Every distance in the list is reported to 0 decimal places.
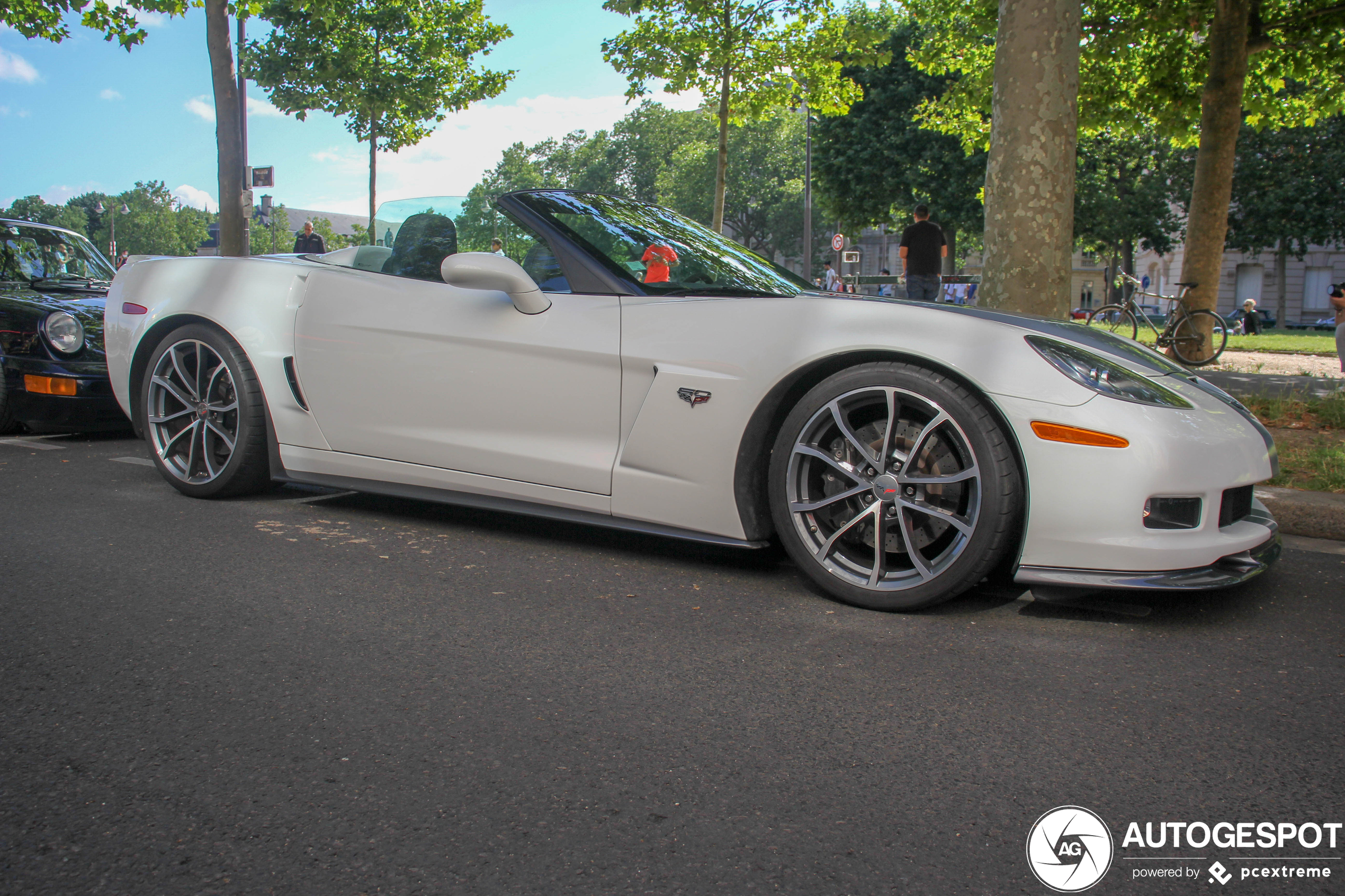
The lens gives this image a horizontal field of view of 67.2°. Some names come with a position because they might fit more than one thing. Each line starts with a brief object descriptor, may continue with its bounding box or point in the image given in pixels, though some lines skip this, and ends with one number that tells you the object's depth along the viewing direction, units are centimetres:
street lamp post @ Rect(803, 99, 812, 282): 3158
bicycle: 1143
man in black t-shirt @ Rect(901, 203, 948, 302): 1195
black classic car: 616
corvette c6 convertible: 274
